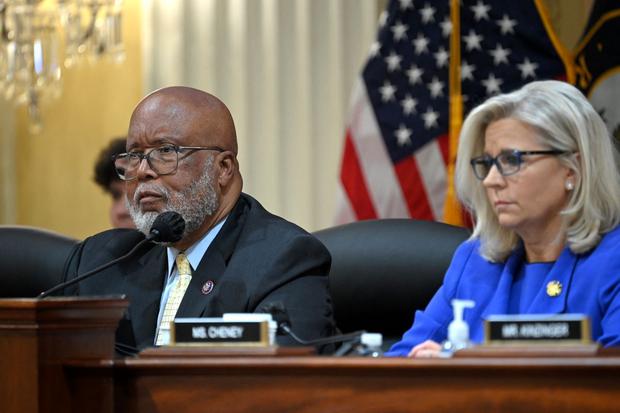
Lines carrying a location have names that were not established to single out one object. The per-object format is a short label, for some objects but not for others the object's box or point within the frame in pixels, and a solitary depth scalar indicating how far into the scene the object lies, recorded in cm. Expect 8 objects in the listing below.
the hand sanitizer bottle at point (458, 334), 451
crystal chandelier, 1267
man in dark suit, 652
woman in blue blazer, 584
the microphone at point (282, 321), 473
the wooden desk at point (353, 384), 382
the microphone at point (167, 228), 618
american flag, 1027
